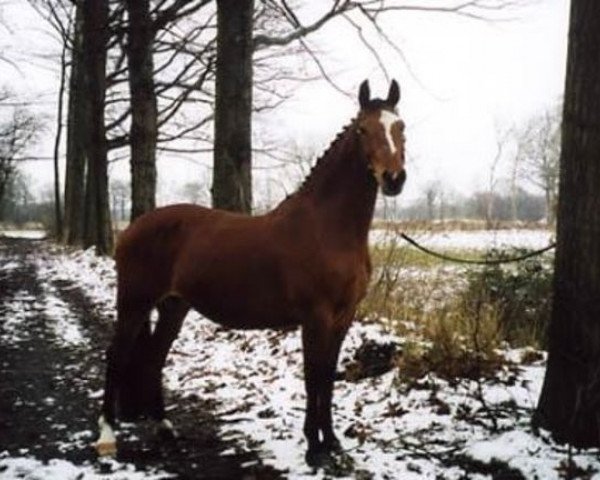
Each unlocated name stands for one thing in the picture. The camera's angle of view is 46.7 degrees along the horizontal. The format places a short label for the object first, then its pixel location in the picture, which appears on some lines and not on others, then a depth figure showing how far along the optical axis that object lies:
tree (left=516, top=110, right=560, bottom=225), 52.70
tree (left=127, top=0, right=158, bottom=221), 12.88
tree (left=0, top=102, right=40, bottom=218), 45.94
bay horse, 4.35
